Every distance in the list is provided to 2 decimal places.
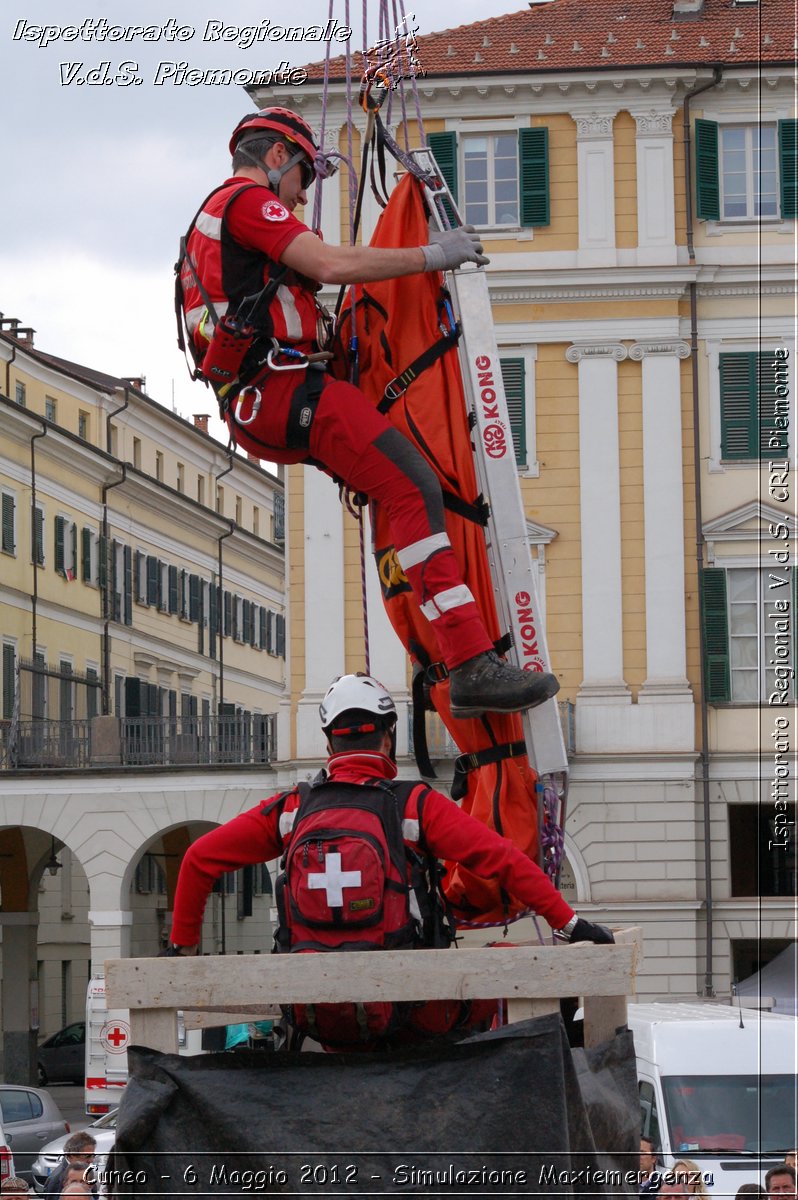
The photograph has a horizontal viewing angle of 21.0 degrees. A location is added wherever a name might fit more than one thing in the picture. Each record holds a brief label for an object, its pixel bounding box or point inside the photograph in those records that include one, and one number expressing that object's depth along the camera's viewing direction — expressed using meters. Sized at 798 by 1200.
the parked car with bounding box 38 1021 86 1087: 49.09
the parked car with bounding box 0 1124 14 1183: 17.73
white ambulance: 31.23
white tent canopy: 25.17
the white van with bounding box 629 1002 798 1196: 16.08
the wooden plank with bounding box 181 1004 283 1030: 6.56
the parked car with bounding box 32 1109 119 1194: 20.55
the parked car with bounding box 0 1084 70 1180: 25.56
